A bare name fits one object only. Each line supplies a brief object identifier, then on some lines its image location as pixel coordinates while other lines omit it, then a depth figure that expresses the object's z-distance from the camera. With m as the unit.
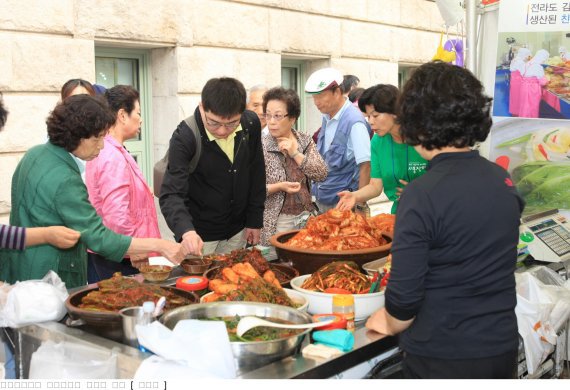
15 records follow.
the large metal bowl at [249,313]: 2.19
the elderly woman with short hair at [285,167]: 4.87
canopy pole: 3.98
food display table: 2.11
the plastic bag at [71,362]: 2.28
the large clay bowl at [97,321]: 2.37
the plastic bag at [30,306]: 2.55
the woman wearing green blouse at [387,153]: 4.53
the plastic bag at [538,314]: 3.08
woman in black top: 2.07
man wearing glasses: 3.79
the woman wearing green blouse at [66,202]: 2.93
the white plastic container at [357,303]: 2.57
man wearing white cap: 5.32
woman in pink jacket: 3.81
